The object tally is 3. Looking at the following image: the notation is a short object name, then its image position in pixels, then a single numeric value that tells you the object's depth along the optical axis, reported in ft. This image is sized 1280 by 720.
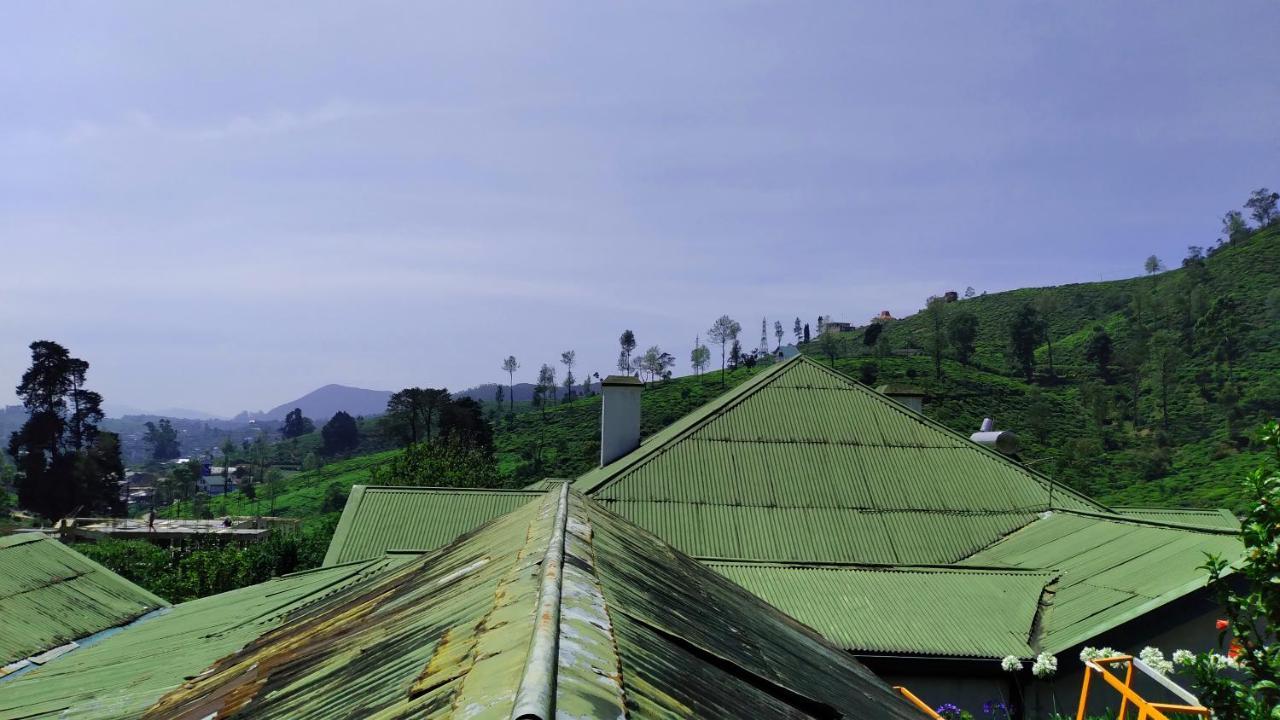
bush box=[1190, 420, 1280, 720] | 16.55
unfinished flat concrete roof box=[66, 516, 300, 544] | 166.09
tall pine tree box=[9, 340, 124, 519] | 238.07
